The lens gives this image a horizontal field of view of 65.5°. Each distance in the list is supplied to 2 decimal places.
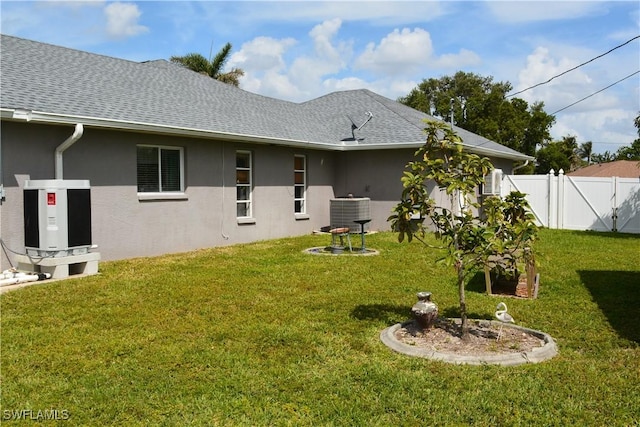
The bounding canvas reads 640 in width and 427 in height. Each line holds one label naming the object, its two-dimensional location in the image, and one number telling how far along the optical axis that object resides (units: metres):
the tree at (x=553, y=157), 38.94
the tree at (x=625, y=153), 56.74
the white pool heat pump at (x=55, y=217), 7.71
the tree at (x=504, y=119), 37.12
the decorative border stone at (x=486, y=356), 4.33
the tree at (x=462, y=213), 4.77
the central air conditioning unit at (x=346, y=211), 13.60
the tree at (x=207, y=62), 26.58
